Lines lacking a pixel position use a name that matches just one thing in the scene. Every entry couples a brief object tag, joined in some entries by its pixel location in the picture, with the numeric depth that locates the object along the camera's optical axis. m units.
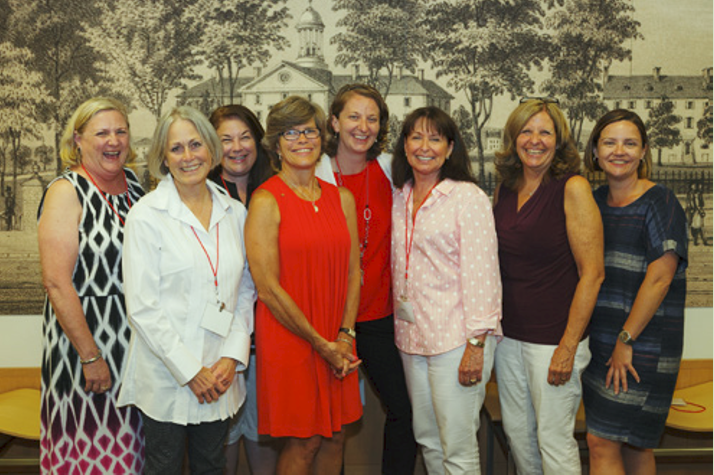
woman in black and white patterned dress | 2.36
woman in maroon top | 2.49
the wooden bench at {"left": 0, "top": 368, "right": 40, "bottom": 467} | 3.16
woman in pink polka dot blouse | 2.48
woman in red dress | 2.37
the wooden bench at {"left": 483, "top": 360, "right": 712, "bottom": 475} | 3.27
